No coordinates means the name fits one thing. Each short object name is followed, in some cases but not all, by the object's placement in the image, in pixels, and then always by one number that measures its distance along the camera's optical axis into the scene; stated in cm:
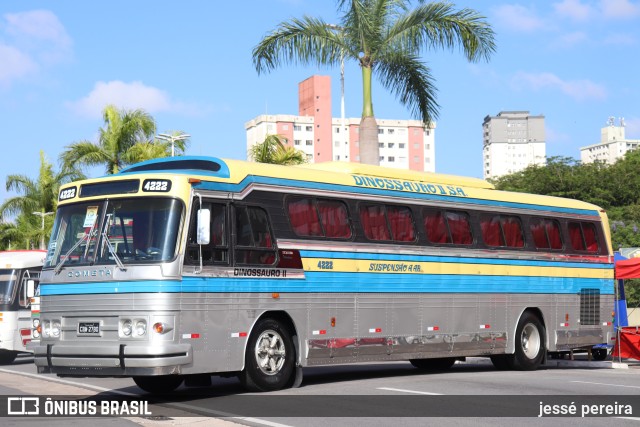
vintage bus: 1374
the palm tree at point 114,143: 4406
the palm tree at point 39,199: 6588
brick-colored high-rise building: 16812
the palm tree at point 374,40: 2581
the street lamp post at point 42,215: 6462
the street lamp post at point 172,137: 4638
